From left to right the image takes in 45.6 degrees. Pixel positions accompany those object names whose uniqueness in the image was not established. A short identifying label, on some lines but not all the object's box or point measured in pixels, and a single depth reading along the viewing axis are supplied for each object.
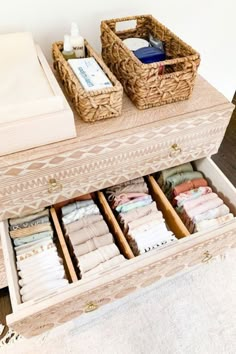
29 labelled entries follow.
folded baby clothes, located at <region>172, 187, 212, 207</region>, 0.88
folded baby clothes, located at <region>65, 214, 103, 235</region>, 0.80
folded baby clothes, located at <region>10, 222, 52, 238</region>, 0.77
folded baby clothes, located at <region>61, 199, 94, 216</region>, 0.84
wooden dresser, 0.64
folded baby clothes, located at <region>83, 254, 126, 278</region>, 0.72
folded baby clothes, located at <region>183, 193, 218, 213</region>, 0.86
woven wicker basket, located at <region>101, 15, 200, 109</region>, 0.68
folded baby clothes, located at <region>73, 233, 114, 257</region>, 0.77
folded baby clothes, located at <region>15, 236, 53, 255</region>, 0.76
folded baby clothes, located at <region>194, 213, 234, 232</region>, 0.81
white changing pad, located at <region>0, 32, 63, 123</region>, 0.58
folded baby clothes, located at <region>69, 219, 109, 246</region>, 0.79
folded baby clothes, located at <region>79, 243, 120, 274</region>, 0.74
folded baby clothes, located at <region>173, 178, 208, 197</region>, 0.90
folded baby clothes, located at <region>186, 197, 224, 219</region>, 0.85
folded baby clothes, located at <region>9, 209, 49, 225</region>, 0.79
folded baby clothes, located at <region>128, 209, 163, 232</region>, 0.81
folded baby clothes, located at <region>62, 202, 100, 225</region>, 0.82
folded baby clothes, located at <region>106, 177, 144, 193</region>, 0.92
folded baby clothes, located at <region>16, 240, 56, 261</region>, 0.75
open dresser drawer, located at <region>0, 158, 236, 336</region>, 0.63
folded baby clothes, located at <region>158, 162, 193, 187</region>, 0.94
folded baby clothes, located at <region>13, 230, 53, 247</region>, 0.77
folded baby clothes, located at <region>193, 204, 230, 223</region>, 0.83
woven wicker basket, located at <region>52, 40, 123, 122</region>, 0.64
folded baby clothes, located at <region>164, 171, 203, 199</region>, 0.93
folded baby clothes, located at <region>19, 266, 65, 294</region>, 0.70
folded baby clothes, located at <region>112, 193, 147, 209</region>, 0.87
